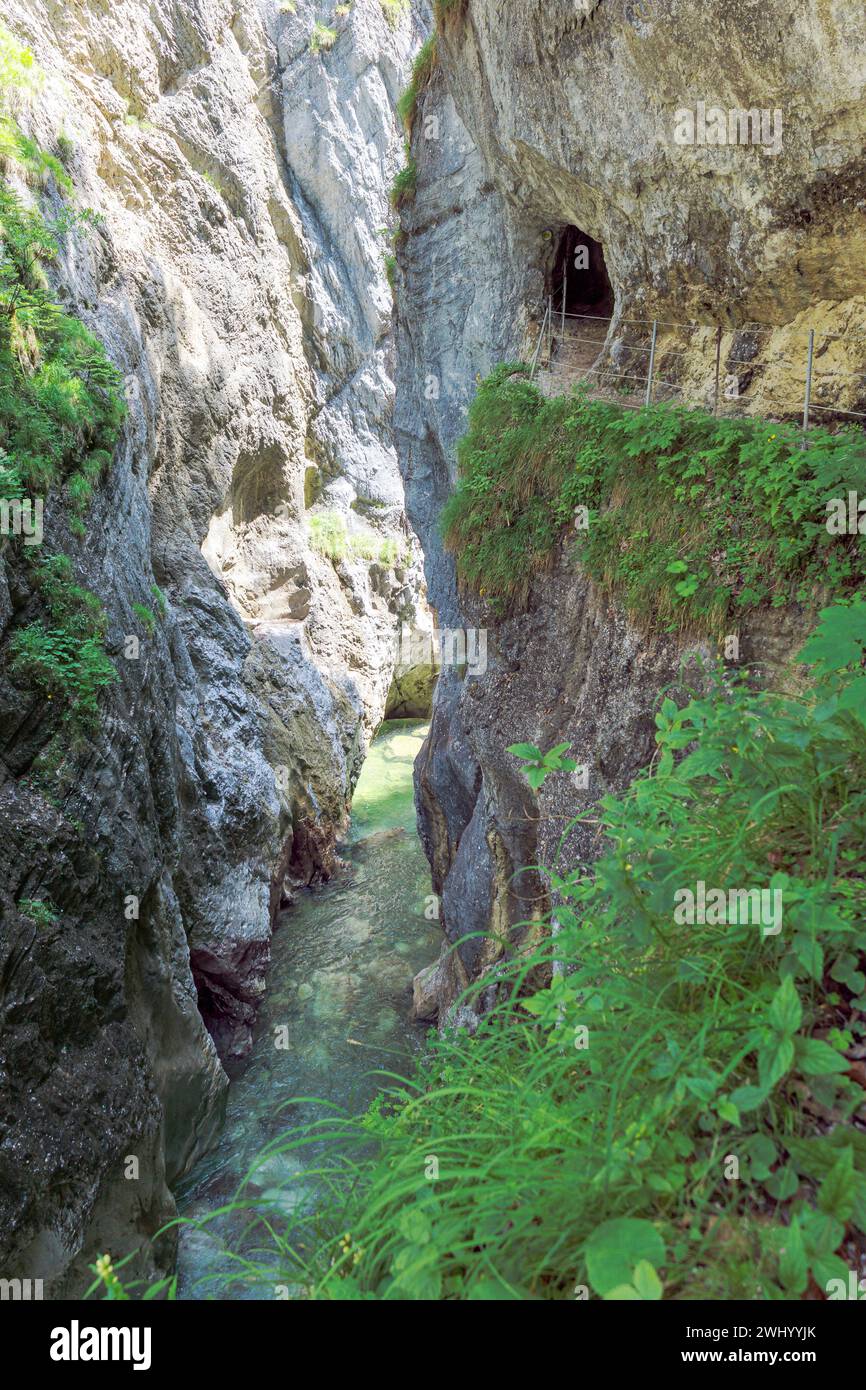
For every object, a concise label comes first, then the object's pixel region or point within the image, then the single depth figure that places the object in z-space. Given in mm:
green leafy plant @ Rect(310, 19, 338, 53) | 24078
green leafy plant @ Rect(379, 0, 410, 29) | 26766
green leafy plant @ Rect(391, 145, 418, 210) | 14703
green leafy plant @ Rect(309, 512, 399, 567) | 22000
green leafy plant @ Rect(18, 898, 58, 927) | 6365
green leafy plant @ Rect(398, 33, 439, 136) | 13891
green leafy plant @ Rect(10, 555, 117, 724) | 7062
